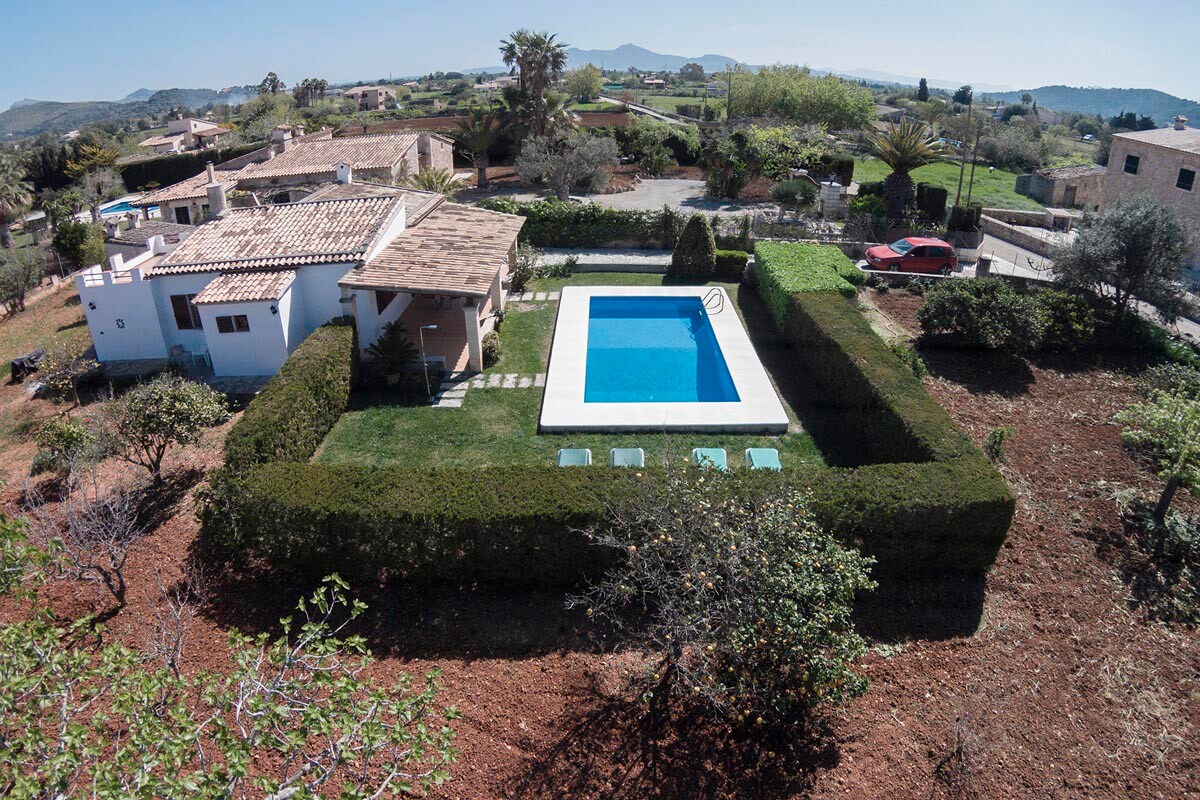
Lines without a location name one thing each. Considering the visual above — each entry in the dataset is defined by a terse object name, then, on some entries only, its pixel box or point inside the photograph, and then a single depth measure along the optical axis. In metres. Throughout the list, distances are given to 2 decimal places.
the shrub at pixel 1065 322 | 19.81
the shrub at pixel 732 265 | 26.97
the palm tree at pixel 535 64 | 45.50
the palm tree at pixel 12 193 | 43.41
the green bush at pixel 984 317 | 18.77
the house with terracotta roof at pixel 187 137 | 73.25
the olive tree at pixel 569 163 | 38.97
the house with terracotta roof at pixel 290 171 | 35.06
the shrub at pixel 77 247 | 30.89
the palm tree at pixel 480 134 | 44.50
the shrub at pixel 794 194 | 37.25
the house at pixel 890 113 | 92.01
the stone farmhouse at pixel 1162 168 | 28.84
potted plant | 18.23
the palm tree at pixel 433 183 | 33.84
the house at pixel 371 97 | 127.00
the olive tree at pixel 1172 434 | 11.90
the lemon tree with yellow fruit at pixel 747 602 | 8.45
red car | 26.81
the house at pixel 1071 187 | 44.53
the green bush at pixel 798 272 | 21.28
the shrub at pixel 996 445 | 14.41
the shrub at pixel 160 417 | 13.09
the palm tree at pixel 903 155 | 33.31
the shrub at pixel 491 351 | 19.72
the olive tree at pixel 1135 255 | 20.17
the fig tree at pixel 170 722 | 4.60
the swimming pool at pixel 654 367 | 16.33
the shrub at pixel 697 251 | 26.72
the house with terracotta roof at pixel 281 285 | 18.20
